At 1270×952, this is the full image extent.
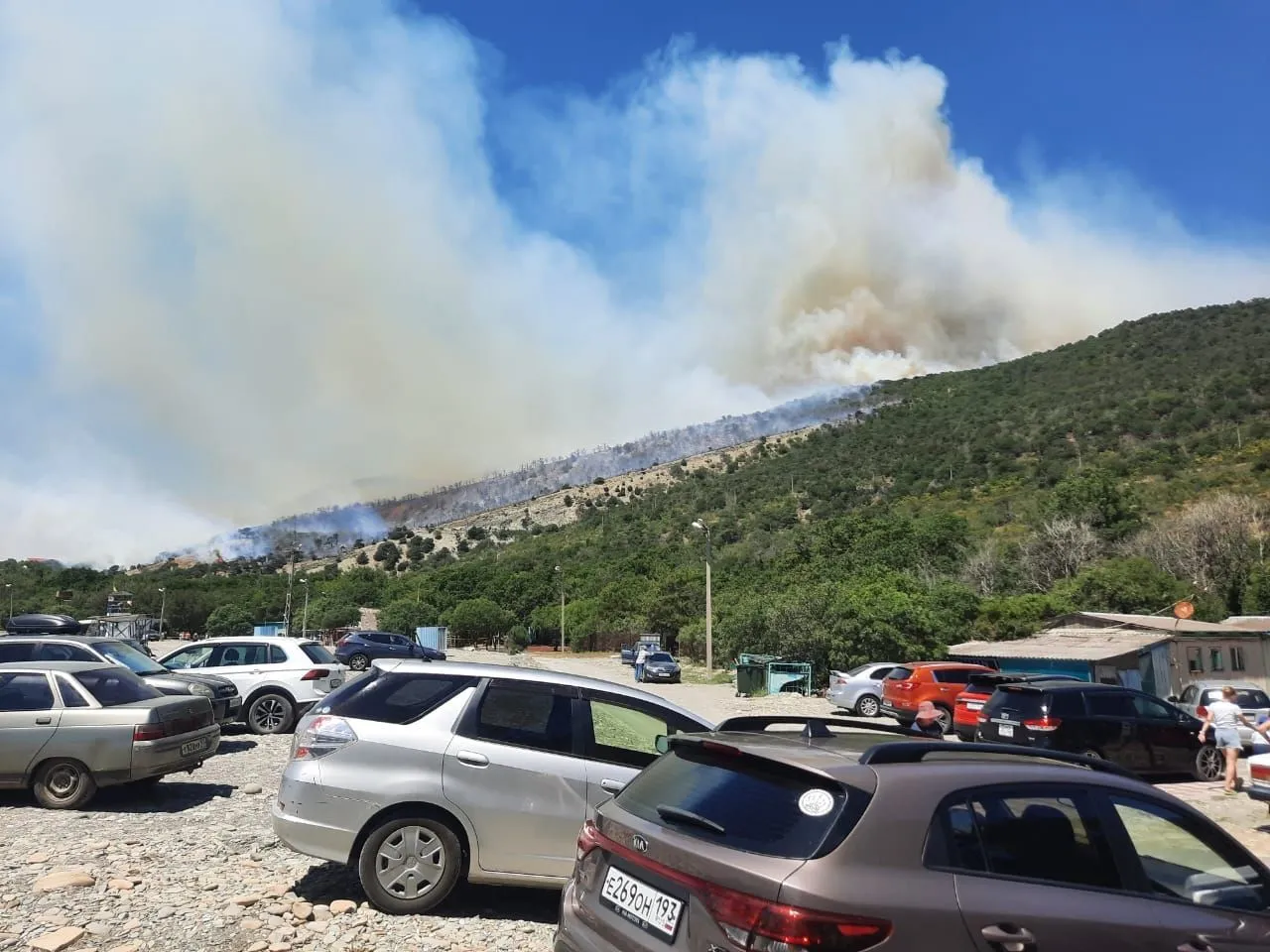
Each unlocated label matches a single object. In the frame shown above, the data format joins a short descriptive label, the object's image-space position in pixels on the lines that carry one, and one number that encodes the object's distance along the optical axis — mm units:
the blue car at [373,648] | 39188
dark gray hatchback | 2830
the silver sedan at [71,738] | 8523
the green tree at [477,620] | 77062
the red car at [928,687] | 21125
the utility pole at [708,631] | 37312
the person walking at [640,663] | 38172
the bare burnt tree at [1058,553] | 49394
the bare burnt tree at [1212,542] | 43312
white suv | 14422
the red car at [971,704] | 15344
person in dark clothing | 11430
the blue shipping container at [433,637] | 59250
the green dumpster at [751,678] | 31234
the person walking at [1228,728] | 12664
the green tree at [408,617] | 78625
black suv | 12664
